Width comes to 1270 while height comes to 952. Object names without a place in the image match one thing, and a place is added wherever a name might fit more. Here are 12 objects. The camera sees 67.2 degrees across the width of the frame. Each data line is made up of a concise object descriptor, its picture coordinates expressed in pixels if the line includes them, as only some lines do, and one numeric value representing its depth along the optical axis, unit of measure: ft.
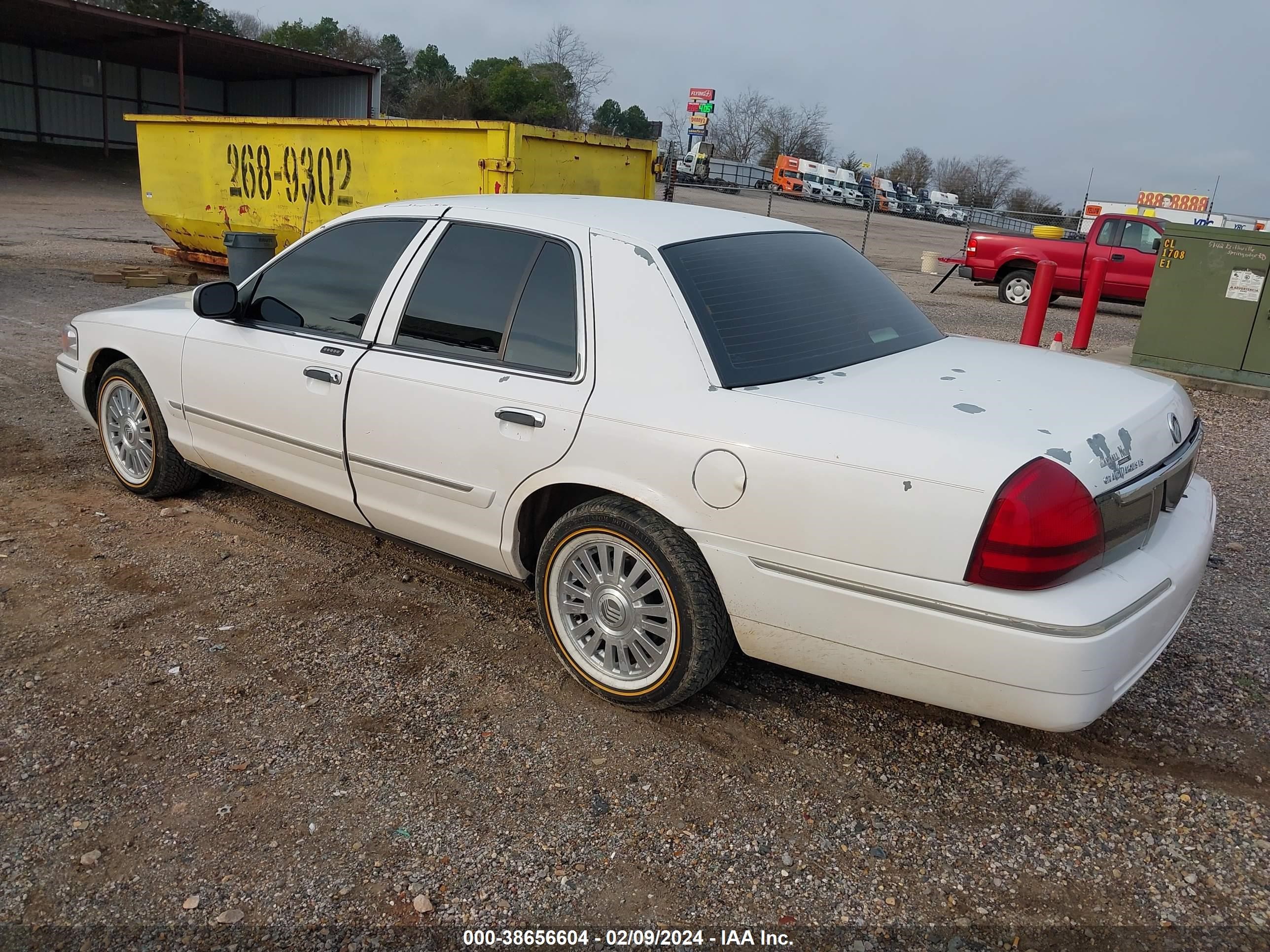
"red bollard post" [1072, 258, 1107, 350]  35.70
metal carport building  91.40
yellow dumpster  29.37
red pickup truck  50.08
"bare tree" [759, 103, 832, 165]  262.06
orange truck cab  171.53
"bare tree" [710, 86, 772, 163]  270.05
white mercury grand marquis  8.20
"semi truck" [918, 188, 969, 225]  175.63
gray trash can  29.48
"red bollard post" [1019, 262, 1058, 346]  30.78
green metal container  29.48
